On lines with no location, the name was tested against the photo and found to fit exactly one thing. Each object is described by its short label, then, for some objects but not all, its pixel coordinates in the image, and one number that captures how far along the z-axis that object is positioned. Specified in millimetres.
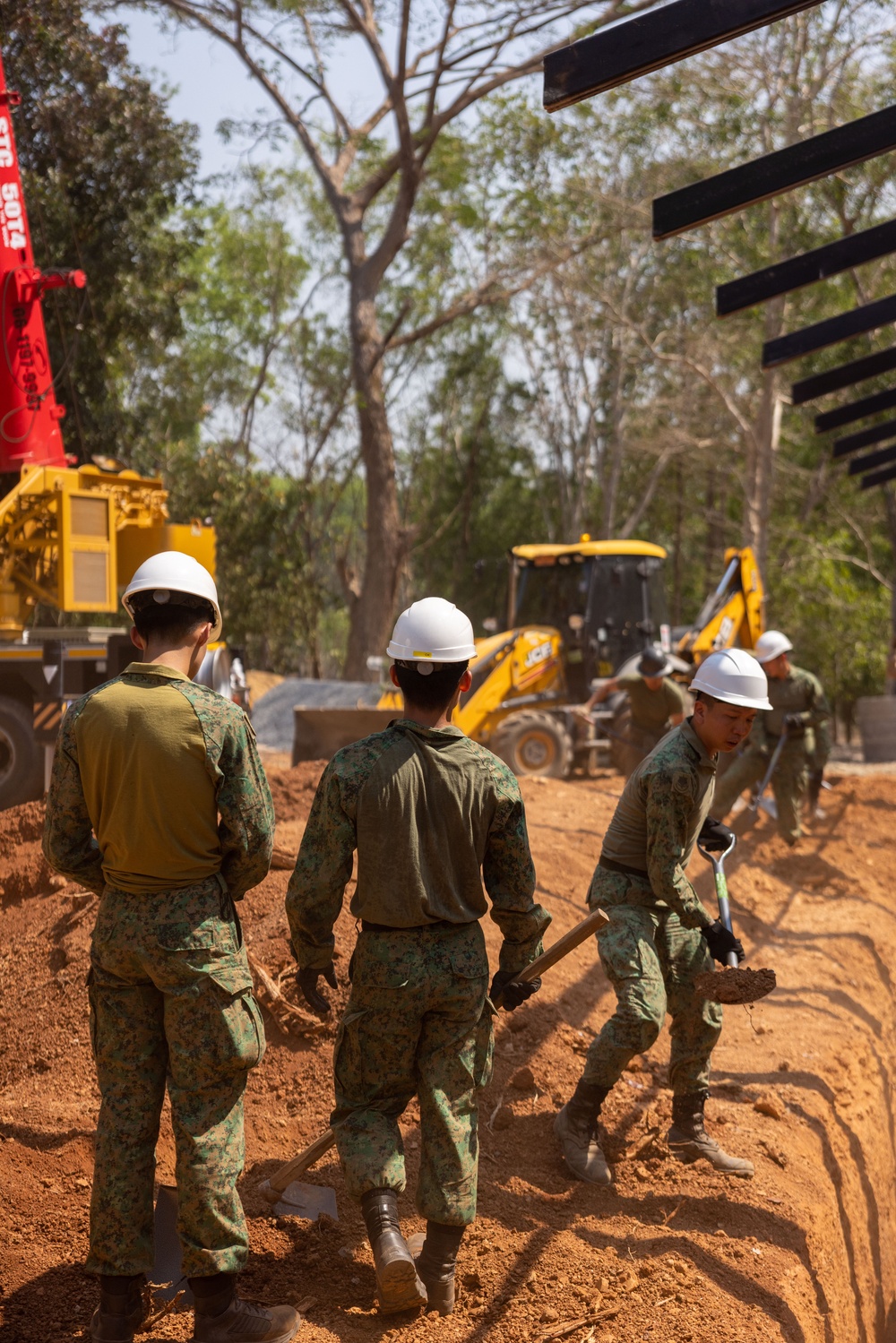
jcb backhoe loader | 13820
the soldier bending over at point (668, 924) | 4473
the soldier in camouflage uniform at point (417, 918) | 3570
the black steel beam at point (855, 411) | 9859
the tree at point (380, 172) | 16484
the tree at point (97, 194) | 17562
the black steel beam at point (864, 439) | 10625
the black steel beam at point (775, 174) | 6016
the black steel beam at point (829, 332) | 8219
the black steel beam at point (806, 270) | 7352
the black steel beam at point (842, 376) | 9109
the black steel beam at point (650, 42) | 4422
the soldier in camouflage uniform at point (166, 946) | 3283
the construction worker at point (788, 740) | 10906
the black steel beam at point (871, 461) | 11500
